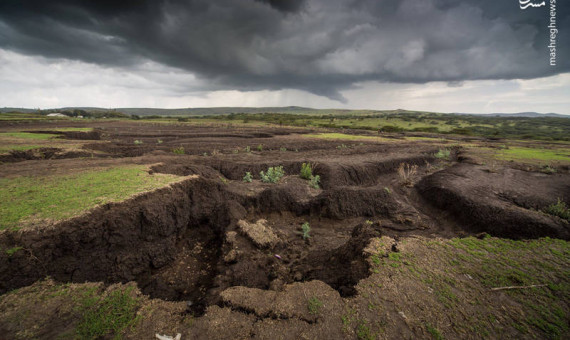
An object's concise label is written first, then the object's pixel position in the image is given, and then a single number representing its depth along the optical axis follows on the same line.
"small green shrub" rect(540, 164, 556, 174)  14.69
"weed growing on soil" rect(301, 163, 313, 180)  13.60
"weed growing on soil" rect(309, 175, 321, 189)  12.72
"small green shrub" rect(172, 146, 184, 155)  18.69
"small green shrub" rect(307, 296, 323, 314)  4.49
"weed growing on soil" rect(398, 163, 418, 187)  14.80
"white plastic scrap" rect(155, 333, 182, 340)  3.89
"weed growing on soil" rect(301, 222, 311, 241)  8.76
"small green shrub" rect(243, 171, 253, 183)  12.32
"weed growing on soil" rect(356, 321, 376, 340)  3.93
